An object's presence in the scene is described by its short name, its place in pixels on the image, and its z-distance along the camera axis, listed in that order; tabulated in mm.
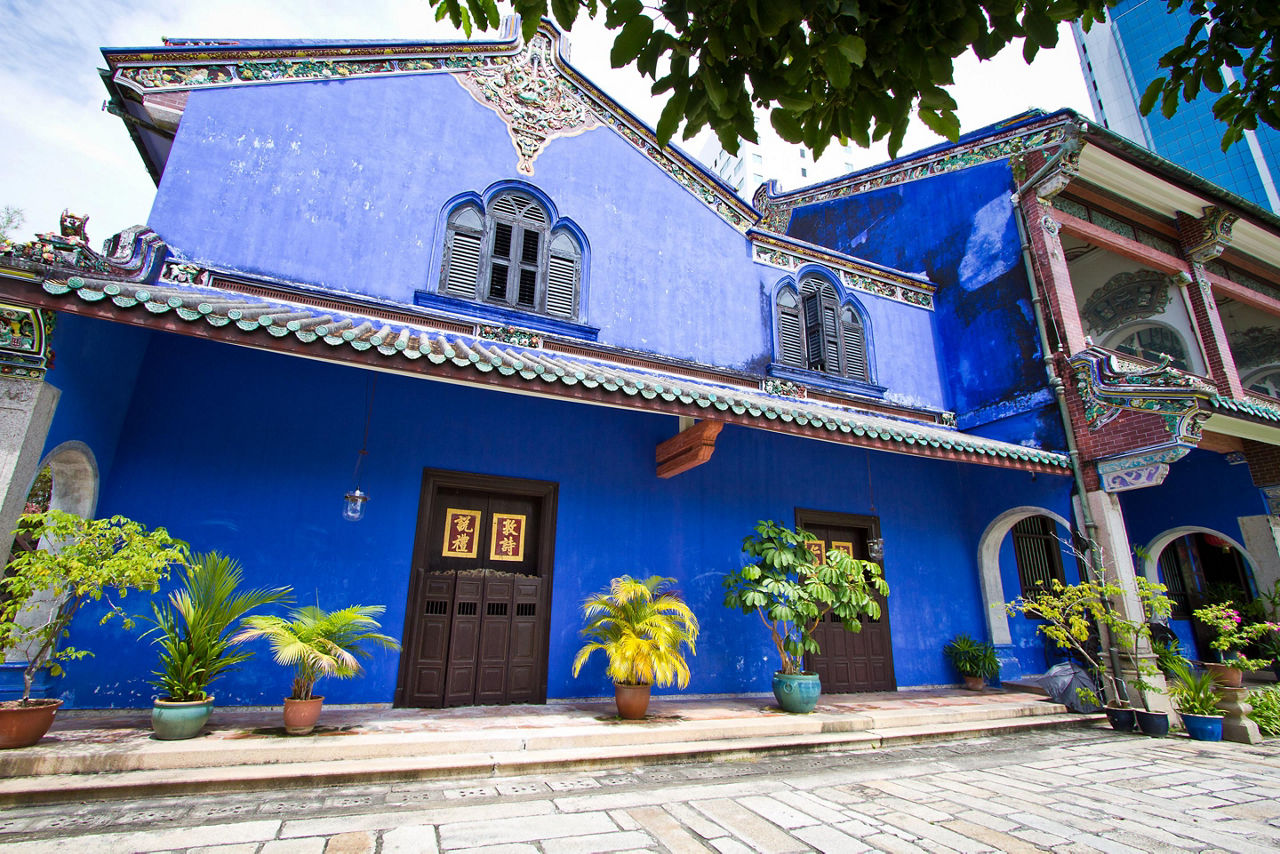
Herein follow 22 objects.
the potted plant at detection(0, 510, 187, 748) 3984
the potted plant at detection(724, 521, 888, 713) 6480
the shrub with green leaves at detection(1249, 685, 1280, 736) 7090
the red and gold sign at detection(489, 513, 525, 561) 6809
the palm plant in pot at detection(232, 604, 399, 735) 4664
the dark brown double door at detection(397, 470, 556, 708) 6203
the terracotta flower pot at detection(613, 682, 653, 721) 5758
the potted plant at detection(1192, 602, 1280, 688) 7094
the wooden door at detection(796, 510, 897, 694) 8203
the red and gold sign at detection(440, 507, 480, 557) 6622
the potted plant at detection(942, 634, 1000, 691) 8672
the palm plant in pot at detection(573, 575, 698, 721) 5699
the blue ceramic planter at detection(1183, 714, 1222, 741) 6762
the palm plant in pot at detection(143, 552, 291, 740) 4371
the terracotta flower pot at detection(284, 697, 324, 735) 4730
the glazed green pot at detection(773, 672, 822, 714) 6422
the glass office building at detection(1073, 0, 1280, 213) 18266
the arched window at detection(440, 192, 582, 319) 7555
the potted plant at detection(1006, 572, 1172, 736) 7164
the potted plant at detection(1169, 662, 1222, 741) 6777
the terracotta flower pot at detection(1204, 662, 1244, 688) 7148
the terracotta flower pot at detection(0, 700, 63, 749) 3923
